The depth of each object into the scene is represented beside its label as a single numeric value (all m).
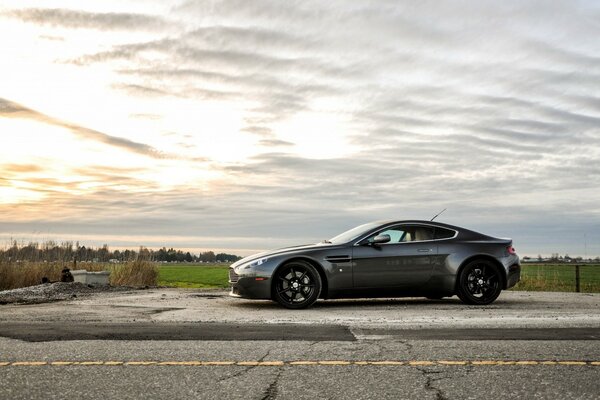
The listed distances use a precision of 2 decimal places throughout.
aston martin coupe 11.10
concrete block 20.69
